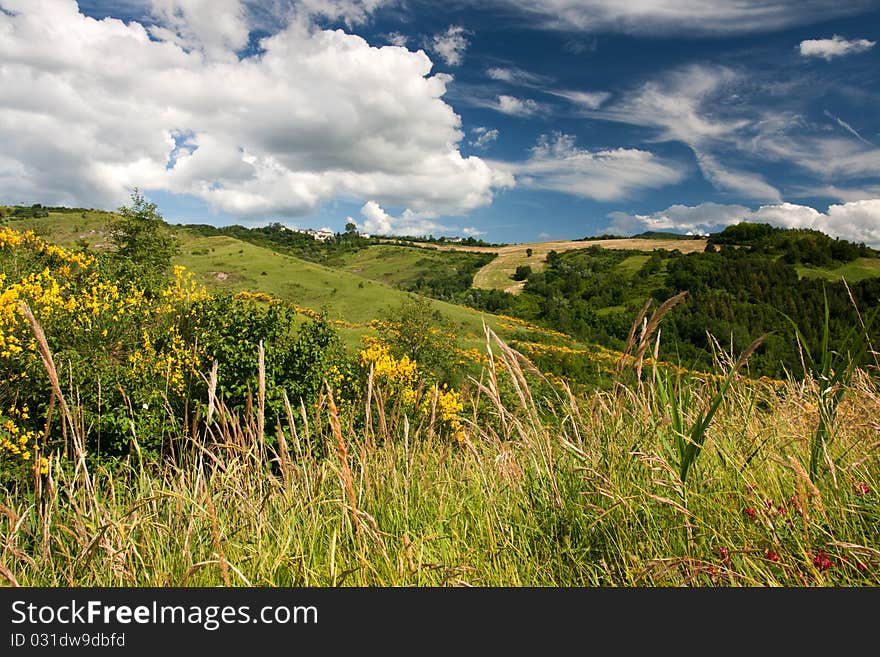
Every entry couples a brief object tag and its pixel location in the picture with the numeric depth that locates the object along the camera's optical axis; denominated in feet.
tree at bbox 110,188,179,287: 97.38
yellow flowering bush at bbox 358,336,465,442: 48.19
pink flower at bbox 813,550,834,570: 5.12
